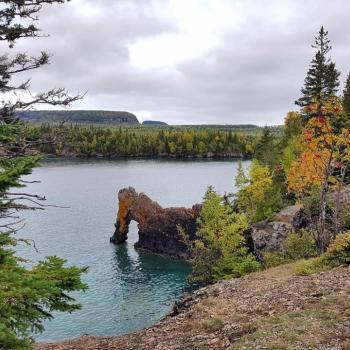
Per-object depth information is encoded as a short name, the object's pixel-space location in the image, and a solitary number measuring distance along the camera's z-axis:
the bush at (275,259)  31.62
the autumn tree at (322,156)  27.73
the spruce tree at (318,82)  51.92
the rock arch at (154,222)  55.59
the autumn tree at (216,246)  36.41
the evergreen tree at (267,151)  71.44
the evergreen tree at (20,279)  6.73
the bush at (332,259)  21.70
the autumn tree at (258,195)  53.03
